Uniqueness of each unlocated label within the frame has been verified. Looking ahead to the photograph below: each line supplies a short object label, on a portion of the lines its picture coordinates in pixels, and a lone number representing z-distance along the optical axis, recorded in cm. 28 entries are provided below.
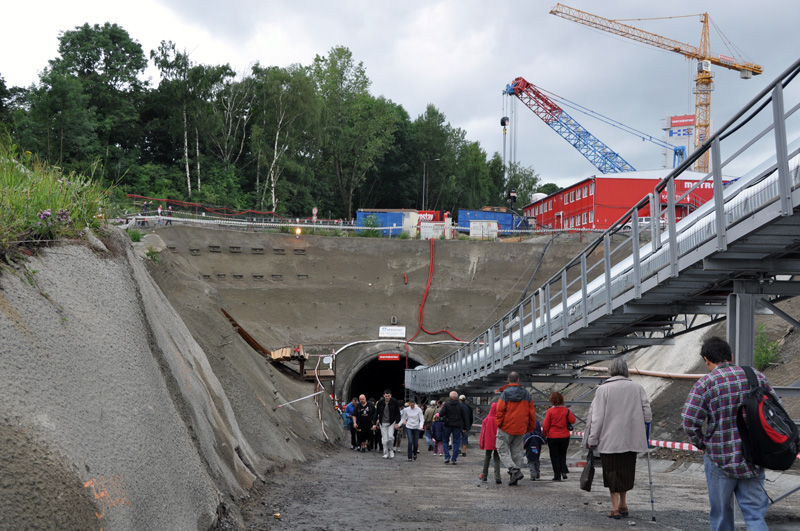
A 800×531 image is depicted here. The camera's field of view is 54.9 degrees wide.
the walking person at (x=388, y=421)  1923
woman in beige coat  825
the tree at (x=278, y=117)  5766
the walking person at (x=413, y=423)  1881
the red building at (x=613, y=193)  5472
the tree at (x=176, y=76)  5588
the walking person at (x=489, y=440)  1233
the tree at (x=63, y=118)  4819
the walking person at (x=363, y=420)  2109
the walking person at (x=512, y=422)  1191
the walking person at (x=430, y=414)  2317
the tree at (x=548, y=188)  12371
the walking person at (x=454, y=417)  1653
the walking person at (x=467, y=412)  1708
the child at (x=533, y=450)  1299
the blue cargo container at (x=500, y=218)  6225
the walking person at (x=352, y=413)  2202
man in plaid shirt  573
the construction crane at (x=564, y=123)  8162
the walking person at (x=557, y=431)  1267
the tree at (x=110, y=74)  5714
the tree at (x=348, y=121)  6781
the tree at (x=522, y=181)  10556
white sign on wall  3906
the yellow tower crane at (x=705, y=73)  8881
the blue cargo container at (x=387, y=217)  5628
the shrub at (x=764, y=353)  1795
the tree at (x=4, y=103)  5166
